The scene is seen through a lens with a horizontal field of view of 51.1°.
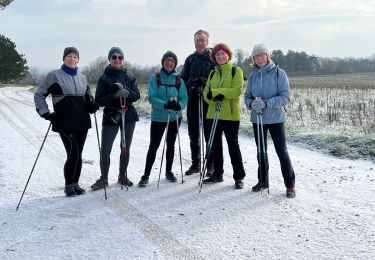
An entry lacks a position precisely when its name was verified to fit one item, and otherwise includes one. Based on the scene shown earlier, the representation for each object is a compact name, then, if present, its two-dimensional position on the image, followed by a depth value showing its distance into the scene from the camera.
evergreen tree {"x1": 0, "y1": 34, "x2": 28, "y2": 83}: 64.44
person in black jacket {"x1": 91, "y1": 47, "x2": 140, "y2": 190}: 5.69
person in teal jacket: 6.02
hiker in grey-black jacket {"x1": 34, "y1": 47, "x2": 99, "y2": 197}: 5.20
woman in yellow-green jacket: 5.72
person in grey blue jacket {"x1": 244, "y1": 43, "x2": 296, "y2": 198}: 5.42
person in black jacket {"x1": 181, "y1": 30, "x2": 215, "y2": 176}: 6.37
